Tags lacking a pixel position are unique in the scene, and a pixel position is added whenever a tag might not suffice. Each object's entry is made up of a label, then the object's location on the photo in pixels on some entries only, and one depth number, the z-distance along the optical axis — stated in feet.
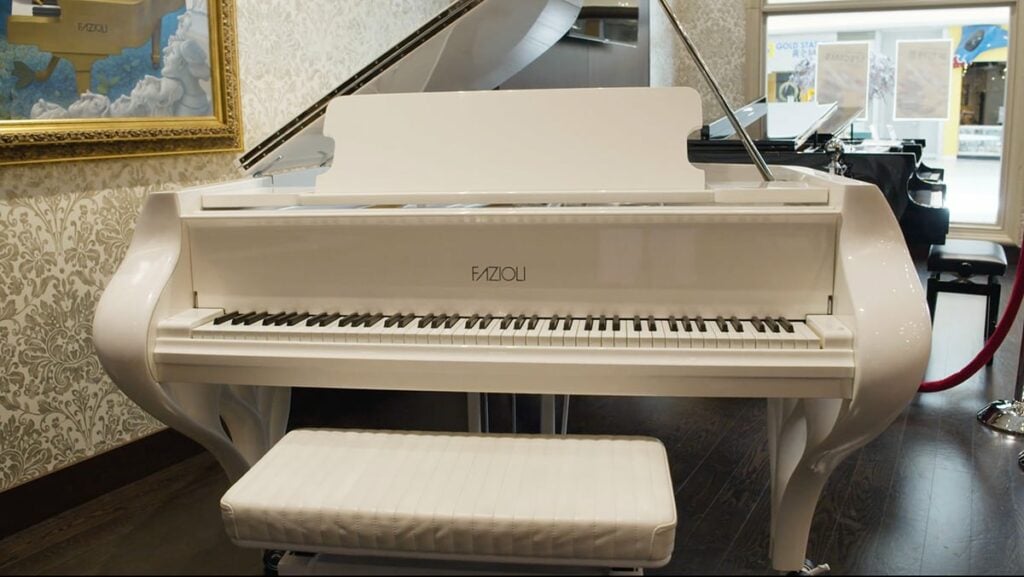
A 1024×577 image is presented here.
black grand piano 14.40
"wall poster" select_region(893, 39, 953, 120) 25.43
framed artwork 8.34
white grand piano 5.76
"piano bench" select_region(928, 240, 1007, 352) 13.24
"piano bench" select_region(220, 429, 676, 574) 4.85
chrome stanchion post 10.89
